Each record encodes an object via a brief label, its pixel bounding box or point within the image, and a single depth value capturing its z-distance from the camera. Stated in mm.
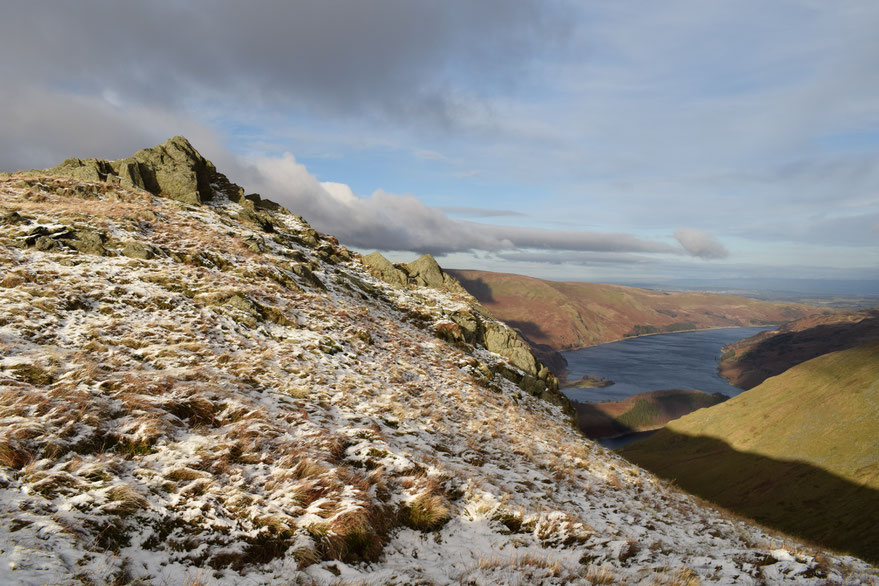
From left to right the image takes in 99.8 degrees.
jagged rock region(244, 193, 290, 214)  47156
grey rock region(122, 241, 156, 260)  17750
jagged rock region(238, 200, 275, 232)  35875
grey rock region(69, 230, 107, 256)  16766
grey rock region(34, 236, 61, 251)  15750
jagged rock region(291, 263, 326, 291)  25520
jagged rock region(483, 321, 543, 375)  38000
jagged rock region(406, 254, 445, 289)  48250
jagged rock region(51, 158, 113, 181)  28650
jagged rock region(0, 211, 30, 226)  16562
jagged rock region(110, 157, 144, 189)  30822
